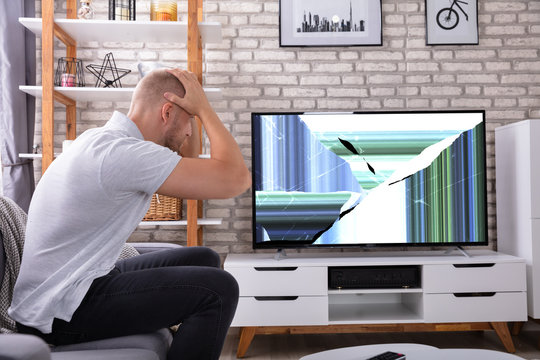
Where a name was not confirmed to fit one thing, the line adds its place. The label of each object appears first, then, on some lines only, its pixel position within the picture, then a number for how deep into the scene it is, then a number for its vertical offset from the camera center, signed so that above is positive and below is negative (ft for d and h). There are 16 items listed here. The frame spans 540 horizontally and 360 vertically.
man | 4.15 -0.62
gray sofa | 4.07 -1.41
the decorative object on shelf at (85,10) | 9.09 +3.16
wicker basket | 9.09 -0.47
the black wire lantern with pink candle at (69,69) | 9.83 +2.30
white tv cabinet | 8.64 -2.03
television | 9.34 +0.05
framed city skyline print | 10.39 +3.32
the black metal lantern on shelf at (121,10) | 9.09 +3.17
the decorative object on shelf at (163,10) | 9.16 +3.19
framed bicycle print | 10.46 +3.23
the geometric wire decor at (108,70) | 10.08 +2.32
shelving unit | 8.52 +2.70
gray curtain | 9.12 +1.38
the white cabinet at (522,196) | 8.96 -0.31
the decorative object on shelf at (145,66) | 8.86 +2.08
